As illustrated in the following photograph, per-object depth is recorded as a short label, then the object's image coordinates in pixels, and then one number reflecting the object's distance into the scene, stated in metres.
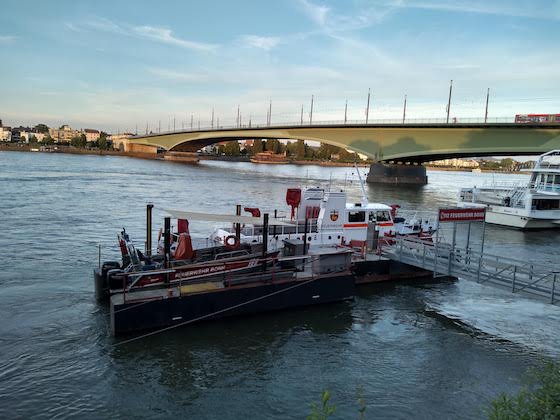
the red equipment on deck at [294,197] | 20.59
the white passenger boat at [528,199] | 42.69
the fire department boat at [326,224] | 20.33
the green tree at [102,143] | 181.25
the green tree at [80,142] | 184.12
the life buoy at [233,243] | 18.47
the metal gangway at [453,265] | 16.05
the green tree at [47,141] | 181.25
